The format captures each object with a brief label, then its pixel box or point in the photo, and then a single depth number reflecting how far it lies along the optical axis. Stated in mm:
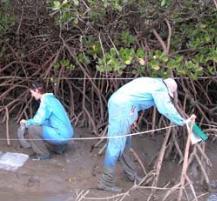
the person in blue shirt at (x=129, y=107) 7039
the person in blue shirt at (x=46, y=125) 8016
